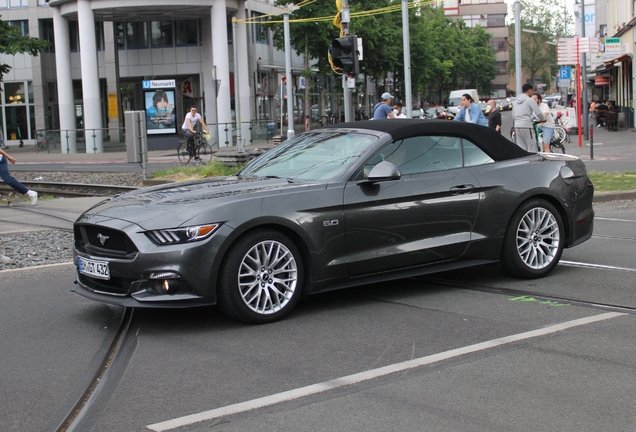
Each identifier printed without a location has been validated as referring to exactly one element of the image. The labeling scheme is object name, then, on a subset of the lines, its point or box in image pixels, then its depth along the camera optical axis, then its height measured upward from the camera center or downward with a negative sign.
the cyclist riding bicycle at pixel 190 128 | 27.75 +0.27
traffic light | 14.60 +1.30
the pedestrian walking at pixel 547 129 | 21.40 -0.18
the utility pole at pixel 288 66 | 37.55 +3.07
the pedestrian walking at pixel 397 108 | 21.72 +0.50
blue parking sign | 36.69 +2.05
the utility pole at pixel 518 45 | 29.67 +2.75
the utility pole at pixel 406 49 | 32.01 +3.04
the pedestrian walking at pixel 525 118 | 17.73 +0.09
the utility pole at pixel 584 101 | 30.37 +0.71
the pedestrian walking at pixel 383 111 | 18.98 +0.39
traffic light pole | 15.25 +0.81
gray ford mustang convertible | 6.03 -0.70
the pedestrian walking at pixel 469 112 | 18.30 +0.29
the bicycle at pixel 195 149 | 27.80 -0.42
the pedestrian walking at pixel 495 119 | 23.27 +0.14
